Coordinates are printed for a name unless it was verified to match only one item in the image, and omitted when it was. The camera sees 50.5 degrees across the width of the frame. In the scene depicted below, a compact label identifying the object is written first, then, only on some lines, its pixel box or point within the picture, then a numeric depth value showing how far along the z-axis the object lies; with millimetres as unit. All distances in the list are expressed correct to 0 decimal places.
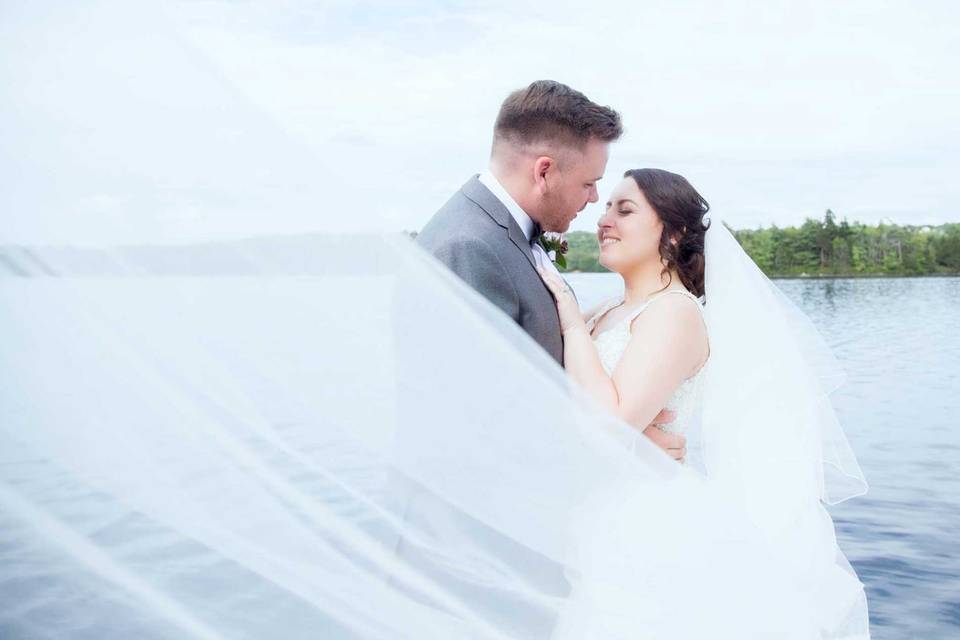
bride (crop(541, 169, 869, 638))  2811
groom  3051
